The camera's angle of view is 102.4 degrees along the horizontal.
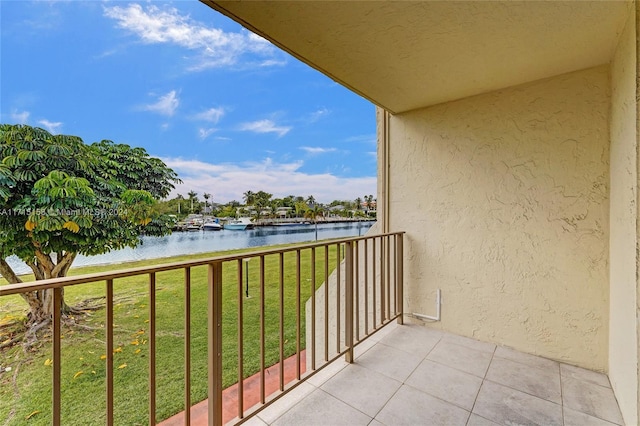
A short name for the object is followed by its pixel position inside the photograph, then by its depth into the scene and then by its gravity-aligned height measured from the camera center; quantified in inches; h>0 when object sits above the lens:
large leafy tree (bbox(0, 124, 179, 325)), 160.9 +9.0
